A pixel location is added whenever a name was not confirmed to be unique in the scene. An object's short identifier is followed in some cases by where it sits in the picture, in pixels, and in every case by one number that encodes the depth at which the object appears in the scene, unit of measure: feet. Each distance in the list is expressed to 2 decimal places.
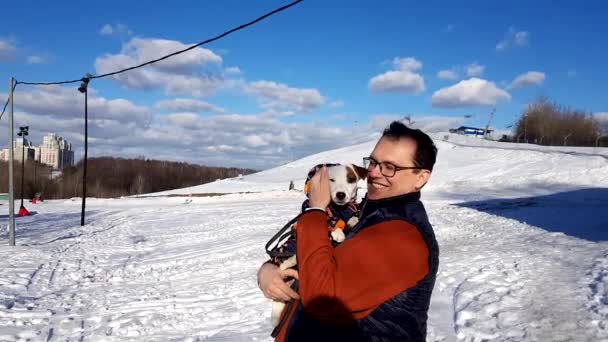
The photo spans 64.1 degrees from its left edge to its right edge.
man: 6.19
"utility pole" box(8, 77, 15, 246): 48.15
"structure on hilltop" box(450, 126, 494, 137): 245.65
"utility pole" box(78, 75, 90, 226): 62.63
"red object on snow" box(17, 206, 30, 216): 87.61
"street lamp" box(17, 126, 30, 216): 98.43
